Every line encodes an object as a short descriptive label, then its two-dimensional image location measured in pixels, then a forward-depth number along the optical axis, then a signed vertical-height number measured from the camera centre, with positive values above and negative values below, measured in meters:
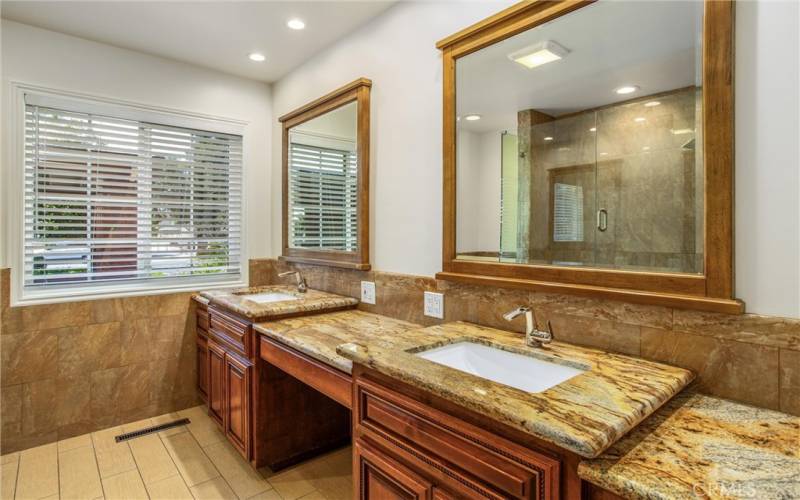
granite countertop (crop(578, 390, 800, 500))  0.71 -0.42
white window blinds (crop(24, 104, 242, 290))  2.51 +0.32
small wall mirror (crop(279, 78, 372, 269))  2.36 +0.45
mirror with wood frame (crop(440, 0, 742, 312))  1.13 +0.33
